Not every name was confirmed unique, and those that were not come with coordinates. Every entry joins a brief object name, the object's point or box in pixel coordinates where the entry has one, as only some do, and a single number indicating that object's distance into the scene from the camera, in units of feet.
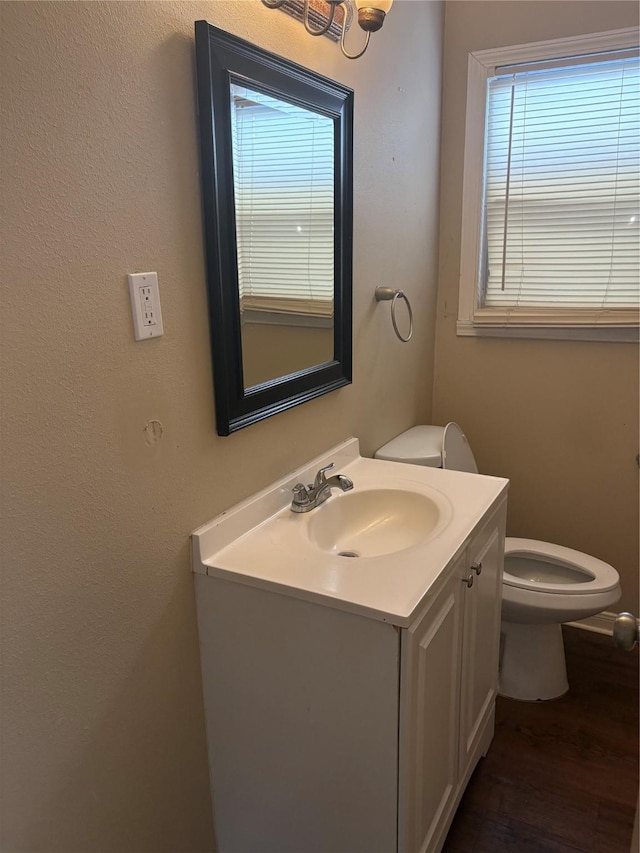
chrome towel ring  6.56
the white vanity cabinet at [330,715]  4.00
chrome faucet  5.20
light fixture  4.68
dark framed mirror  4.11
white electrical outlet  3.67
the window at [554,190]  7.04
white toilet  6.60
